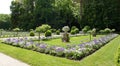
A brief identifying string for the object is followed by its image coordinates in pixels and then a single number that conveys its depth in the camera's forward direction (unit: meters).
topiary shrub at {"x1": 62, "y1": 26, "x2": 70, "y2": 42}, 8.75
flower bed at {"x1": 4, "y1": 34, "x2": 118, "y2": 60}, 4.73
